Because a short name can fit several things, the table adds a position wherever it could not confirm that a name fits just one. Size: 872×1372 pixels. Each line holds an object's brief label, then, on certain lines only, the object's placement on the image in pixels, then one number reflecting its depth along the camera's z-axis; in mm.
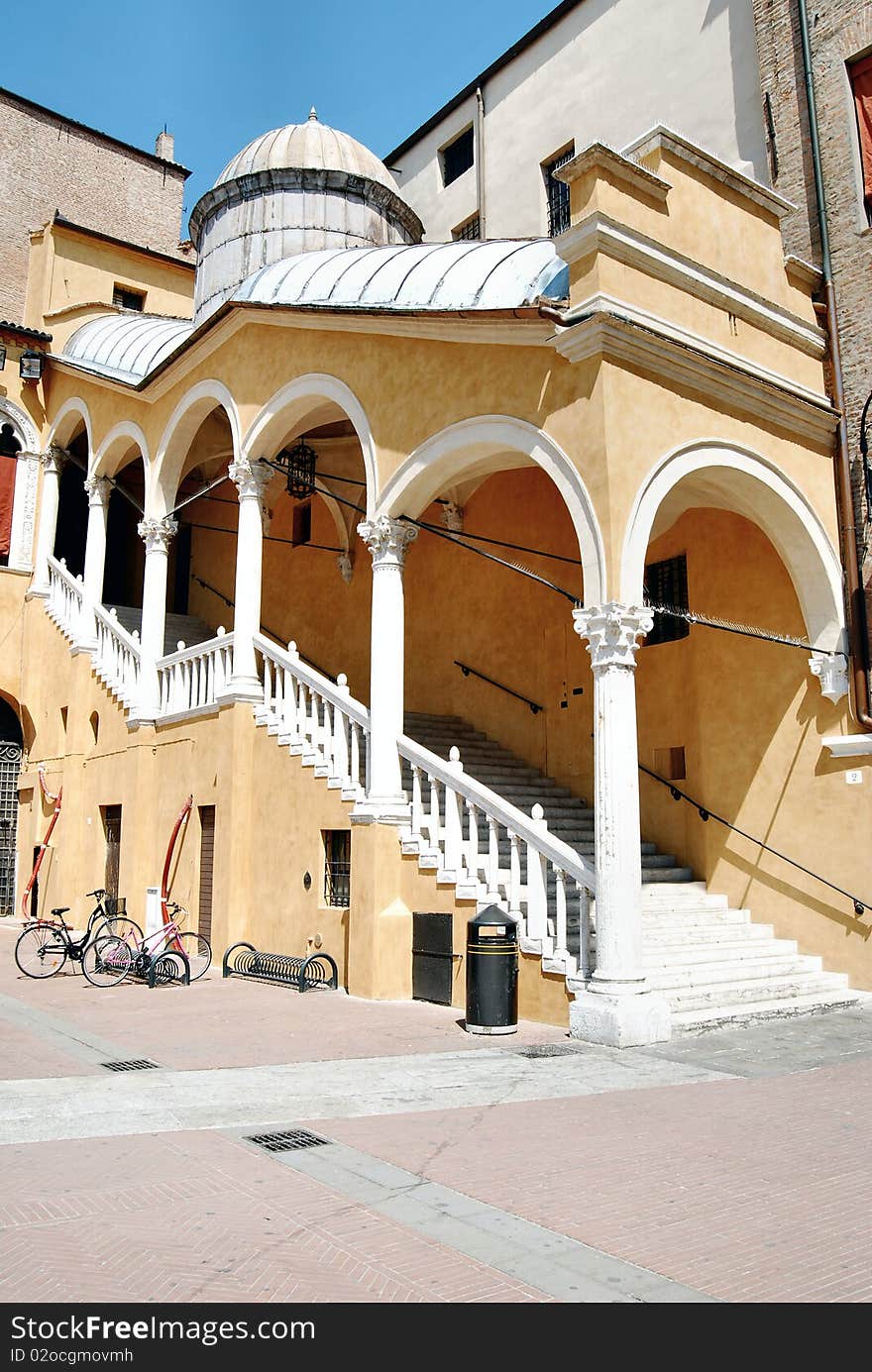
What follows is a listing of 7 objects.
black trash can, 9422
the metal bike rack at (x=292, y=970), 12117
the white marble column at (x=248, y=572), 14406
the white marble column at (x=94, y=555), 19141
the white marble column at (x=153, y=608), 16734
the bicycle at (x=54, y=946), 12688
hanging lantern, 16562
